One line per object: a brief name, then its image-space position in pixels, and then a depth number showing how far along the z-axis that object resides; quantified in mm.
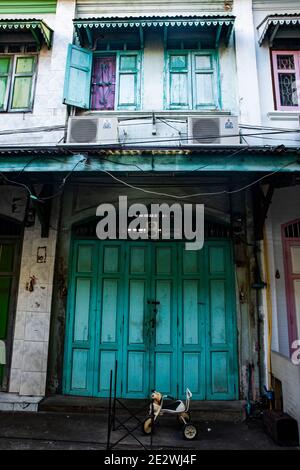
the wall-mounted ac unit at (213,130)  5809
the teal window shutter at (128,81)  6824
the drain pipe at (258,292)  5789
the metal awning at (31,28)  6523
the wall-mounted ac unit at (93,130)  5828
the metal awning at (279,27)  6391
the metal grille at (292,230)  6320
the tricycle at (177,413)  4477
